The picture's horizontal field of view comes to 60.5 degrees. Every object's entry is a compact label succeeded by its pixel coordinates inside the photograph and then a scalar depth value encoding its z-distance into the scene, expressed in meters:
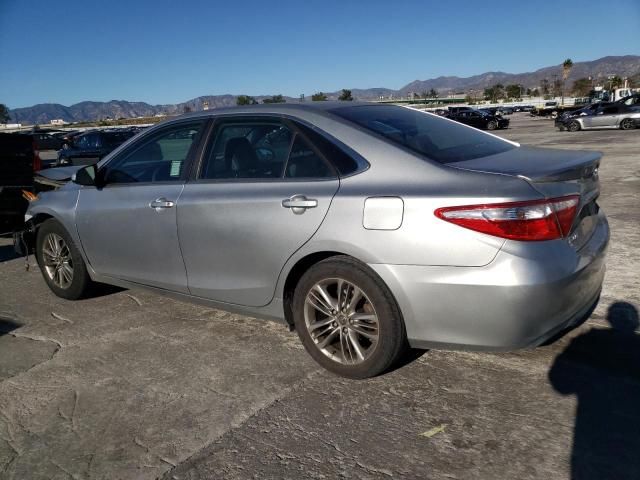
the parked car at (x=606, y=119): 25.56
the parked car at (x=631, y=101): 26.63
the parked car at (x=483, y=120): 36.22
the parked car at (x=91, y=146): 17.11
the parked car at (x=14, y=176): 6.96
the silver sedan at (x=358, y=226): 2.64
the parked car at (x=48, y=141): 34.16
